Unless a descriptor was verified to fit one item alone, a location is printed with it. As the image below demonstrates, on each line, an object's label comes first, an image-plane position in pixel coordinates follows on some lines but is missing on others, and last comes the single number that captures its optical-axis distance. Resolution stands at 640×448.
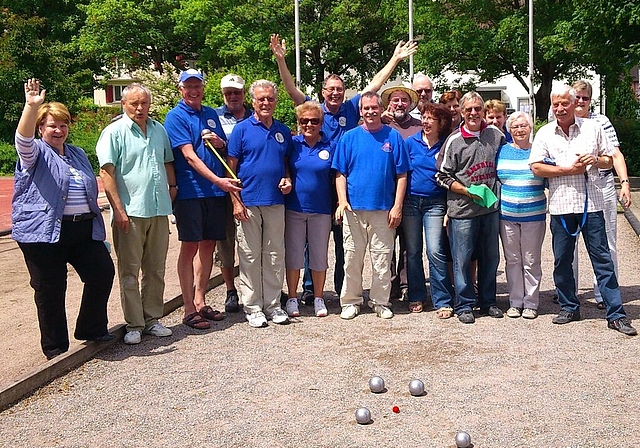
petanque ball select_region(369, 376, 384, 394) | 5.36
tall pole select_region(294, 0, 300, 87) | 30.48
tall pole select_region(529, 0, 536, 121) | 25.83
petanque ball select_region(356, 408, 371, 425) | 4.80
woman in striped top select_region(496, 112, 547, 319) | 7.19
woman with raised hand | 5.83
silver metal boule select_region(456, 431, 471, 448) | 4.39
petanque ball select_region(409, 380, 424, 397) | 5.29
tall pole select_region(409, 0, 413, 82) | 29.09
